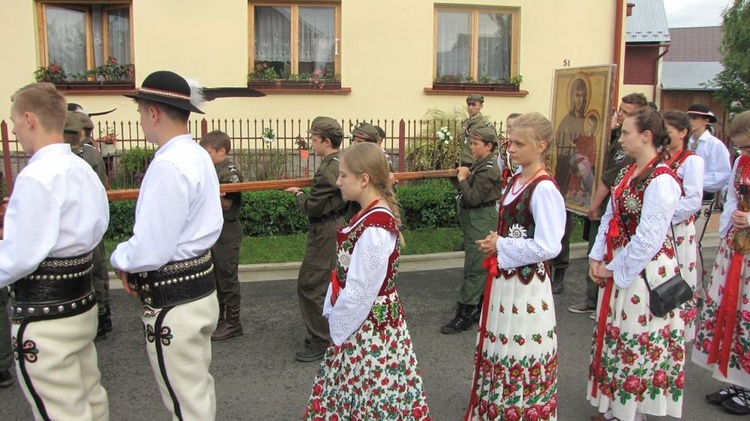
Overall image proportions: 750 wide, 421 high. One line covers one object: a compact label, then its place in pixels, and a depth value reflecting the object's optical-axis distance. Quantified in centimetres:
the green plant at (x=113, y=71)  1176
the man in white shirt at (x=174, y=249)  276
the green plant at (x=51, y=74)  1142
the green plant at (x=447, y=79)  1261
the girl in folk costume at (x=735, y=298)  416
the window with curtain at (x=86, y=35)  1183
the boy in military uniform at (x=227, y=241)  533
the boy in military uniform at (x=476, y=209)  542
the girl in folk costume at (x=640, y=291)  349
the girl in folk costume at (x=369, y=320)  299
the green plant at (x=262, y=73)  1195
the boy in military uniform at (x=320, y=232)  476
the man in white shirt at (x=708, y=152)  628
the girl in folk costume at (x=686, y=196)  480
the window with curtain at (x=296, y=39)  1214
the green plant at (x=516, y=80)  1279
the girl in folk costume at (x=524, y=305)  338
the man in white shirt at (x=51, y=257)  278
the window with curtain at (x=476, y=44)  1281
